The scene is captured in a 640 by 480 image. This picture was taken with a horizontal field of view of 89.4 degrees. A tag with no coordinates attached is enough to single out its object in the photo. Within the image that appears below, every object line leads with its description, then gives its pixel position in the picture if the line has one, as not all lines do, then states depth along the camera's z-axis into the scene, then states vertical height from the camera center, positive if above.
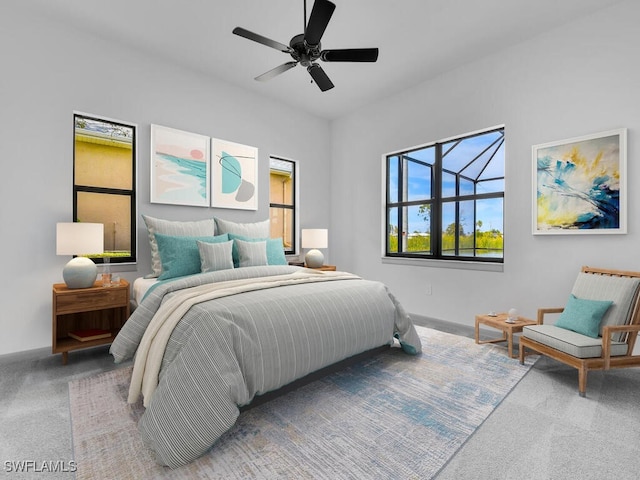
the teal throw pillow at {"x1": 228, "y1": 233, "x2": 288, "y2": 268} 3.51 -0.15
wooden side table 2.87 -0.78
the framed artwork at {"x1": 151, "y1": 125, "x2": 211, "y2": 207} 3.59 +0.81
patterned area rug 1.50 -1.06
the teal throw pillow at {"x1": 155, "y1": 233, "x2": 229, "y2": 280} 3.04 -0.17
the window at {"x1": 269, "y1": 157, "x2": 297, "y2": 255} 4.83 +0.57
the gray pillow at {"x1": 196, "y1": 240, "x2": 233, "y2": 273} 3.09 -0.19
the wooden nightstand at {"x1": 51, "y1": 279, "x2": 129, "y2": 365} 2.65 -0.72
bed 1.57 -0.65
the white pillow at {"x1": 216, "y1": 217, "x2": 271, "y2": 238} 3.78 +0.11
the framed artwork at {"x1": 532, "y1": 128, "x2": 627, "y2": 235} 2.74 +0.49
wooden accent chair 2.18 -0.71
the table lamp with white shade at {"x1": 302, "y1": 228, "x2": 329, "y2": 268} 4.59 -0.05
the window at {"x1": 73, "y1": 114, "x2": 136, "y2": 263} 3.19 +0.58
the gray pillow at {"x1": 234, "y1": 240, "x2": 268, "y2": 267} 3.41 -0.18
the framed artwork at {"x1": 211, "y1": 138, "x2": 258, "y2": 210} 4.07 +0.82
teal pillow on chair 2.38 -0.58
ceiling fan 2.25 +1.45
